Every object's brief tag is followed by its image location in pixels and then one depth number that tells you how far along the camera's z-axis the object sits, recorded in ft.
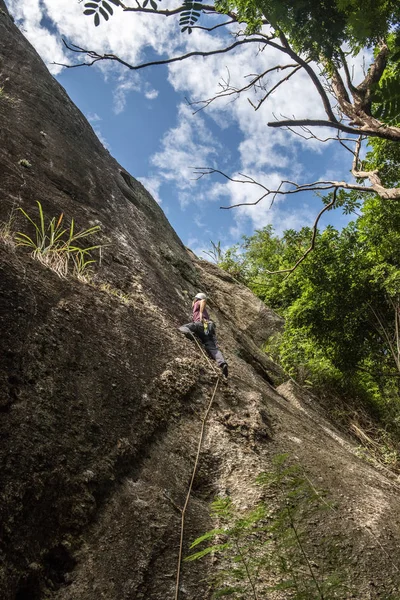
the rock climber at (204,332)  16.51
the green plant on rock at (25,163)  19.38
